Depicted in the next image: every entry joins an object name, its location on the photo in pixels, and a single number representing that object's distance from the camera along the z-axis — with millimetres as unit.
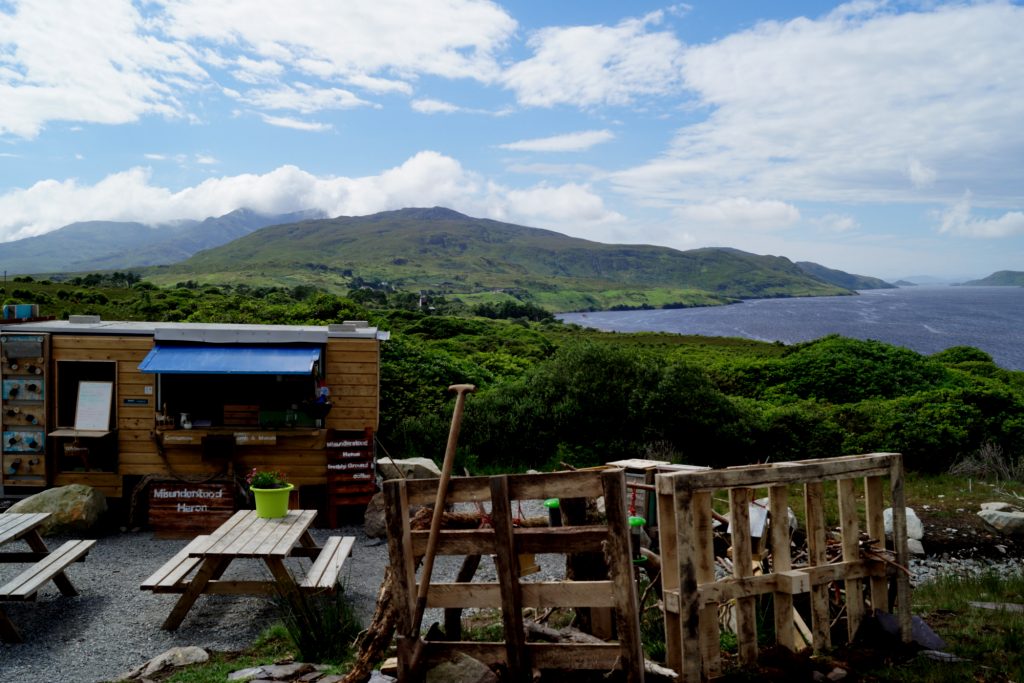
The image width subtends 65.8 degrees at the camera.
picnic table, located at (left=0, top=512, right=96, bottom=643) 6980
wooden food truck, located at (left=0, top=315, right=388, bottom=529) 11297
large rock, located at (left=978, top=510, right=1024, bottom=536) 11594
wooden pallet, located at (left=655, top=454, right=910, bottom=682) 5176
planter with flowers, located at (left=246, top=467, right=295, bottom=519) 8711
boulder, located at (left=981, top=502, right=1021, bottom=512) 12375
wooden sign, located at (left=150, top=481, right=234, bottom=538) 11156
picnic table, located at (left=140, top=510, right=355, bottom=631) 7215
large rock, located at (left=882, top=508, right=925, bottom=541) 11117
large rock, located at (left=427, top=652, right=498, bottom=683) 4883
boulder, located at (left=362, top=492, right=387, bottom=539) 11328
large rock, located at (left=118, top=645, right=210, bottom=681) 6191
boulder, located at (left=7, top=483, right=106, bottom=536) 10859
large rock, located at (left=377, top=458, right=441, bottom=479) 12336
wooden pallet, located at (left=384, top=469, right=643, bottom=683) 4934
